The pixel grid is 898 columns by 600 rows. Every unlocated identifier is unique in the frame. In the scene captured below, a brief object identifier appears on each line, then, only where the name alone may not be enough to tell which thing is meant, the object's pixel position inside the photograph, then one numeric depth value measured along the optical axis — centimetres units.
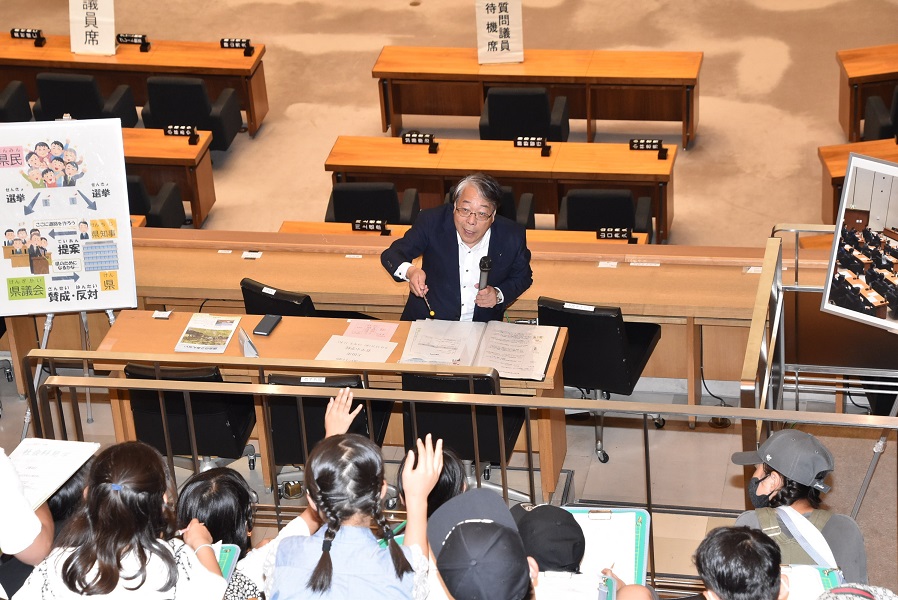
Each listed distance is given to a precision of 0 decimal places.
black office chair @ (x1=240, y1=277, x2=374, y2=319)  1173
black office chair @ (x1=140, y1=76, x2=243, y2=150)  1838
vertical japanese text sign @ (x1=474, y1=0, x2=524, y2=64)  1835
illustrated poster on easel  1126
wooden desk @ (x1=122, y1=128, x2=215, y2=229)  1704
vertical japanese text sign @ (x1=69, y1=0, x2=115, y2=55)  1944
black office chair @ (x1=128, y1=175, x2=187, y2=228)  1579
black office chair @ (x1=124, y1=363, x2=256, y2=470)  1073
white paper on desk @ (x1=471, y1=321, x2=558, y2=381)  1040
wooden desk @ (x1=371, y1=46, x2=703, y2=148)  1849
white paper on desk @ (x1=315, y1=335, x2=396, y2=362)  1079
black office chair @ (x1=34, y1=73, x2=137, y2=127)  1863
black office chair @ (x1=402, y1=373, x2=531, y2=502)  1037
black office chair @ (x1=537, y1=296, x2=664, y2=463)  1121
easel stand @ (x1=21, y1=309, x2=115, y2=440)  1155
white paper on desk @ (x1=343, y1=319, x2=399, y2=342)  1110
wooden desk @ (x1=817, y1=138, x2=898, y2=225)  1559
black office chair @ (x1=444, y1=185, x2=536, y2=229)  1542
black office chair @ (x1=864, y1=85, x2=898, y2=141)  1664
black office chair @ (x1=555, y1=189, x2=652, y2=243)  1487
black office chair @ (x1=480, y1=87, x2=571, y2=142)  1770
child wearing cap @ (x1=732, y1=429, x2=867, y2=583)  706
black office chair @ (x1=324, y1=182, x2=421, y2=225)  1529
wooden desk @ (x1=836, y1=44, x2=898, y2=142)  1773
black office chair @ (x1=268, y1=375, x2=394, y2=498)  1059
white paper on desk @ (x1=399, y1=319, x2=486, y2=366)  1044
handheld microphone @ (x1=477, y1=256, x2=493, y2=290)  1018
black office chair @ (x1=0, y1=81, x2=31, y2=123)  1892
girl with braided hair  584
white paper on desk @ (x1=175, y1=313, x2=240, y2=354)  1120
